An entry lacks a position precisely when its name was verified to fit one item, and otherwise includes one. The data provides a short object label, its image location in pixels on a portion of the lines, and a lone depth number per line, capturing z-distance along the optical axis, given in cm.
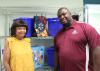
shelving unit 233
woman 184
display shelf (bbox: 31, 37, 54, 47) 239
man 166
